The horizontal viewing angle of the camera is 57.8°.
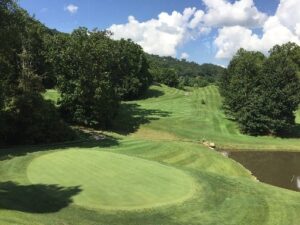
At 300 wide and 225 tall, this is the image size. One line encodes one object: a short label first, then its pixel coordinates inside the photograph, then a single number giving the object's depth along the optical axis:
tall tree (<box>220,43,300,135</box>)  39.07
